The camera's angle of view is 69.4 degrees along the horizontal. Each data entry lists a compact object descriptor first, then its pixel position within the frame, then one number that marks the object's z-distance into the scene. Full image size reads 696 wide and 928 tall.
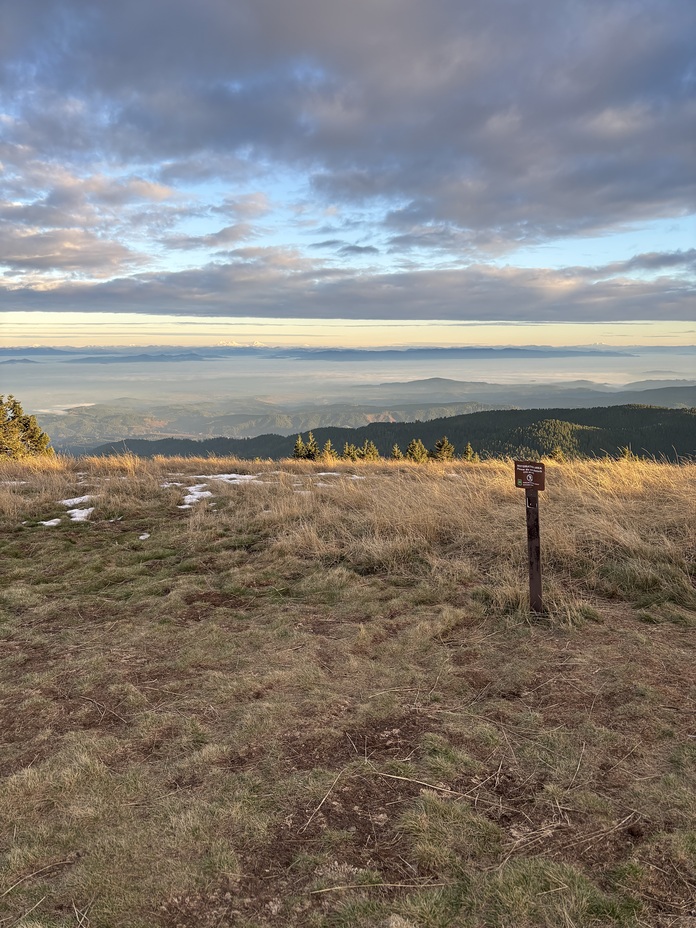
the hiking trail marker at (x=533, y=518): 5.57
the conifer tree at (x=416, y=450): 64.54
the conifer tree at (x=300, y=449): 57.23
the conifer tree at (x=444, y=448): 64.85
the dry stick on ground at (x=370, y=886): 2.41
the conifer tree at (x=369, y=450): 56.80
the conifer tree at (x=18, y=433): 38.75
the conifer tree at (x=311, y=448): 55.34
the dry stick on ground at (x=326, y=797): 2.81
